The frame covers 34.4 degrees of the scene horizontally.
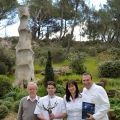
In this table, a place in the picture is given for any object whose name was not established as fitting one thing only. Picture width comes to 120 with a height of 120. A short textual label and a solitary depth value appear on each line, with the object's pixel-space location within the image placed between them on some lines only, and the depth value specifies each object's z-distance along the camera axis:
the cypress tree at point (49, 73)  10.37
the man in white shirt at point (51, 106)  3.44
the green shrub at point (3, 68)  13.65
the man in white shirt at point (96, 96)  3.43
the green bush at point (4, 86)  9.49
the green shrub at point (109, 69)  13.75
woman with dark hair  3.39
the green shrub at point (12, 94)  9.01
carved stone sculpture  10.86
